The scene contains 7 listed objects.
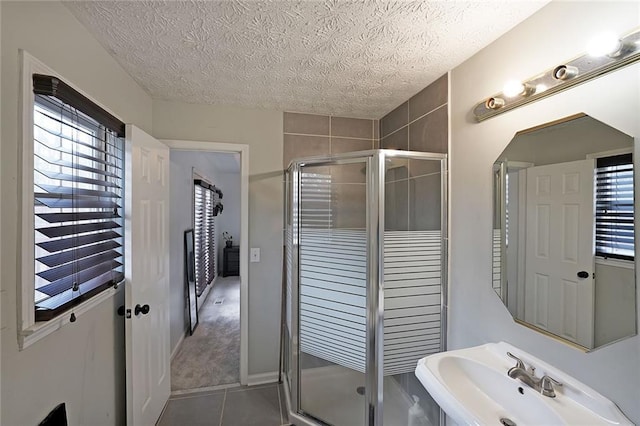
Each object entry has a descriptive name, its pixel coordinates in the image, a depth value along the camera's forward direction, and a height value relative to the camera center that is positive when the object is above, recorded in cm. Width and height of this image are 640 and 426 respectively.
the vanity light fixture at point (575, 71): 88 +57
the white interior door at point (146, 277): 152 -45
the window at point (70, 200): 100 +5
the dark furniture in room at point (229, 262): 612 -121
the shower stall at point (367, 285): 160 -48
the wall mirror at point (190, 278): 319 -87
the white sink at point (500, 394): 93 -74
